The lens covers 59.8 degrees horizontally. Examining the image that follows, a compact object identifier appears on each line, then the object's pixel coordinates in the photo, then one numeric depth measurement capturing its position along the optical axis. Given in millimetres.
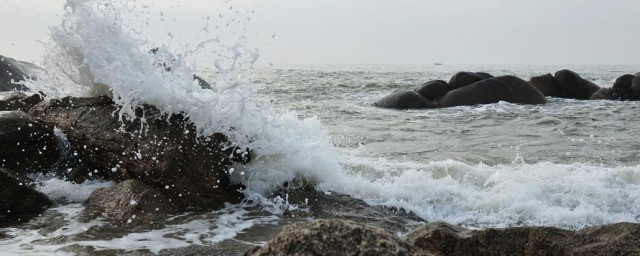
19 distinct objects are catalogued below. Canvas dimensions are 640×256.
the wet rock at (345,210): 4906
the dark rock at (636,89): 18953
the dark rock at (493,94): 15914
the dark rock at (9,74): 11827
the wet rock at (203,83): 10311
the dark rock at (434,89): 16578
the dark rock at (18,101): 7270
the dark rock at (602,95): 18547
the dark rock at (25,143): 5797
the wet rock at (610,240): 2881
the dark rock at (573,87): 19031
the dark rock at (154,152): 5184
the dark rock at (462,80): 17172
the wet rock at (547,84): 19156
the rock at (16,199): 4770
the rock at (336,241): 1795
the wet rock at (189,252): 3793
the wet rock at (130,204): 4633
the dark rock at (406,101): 15633
